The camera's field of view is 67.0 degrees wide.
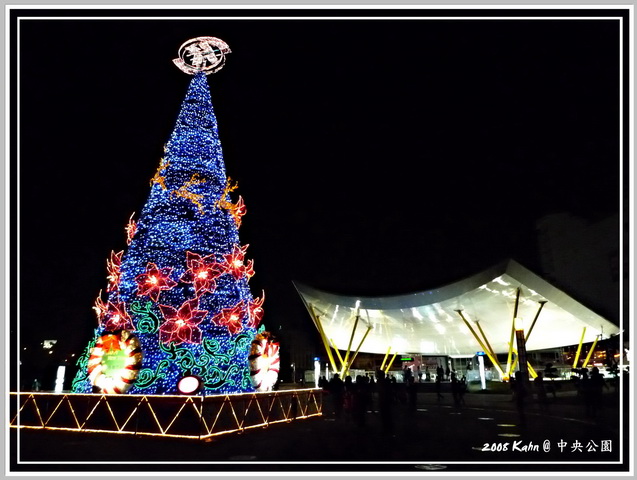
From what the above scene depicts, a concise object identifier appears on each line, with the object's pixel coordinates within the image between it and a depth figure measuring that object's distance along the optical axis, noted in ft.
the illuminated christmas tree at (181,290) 37.96
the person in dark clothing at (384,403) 32.83
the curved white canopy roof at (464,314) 74.38
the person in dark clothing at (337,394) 47.44
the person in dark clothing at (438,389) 66.38
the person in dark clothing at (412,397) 50.78
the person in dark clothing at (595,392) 43.83
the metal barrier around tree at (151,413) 31.71
